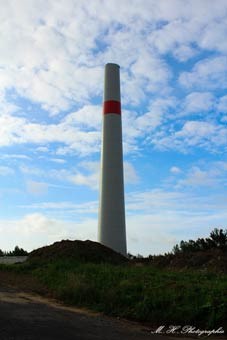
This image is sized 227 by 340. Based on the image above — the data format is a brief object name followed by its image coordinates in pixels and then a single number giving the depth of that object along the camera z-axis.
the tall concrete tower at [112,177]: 32.88
